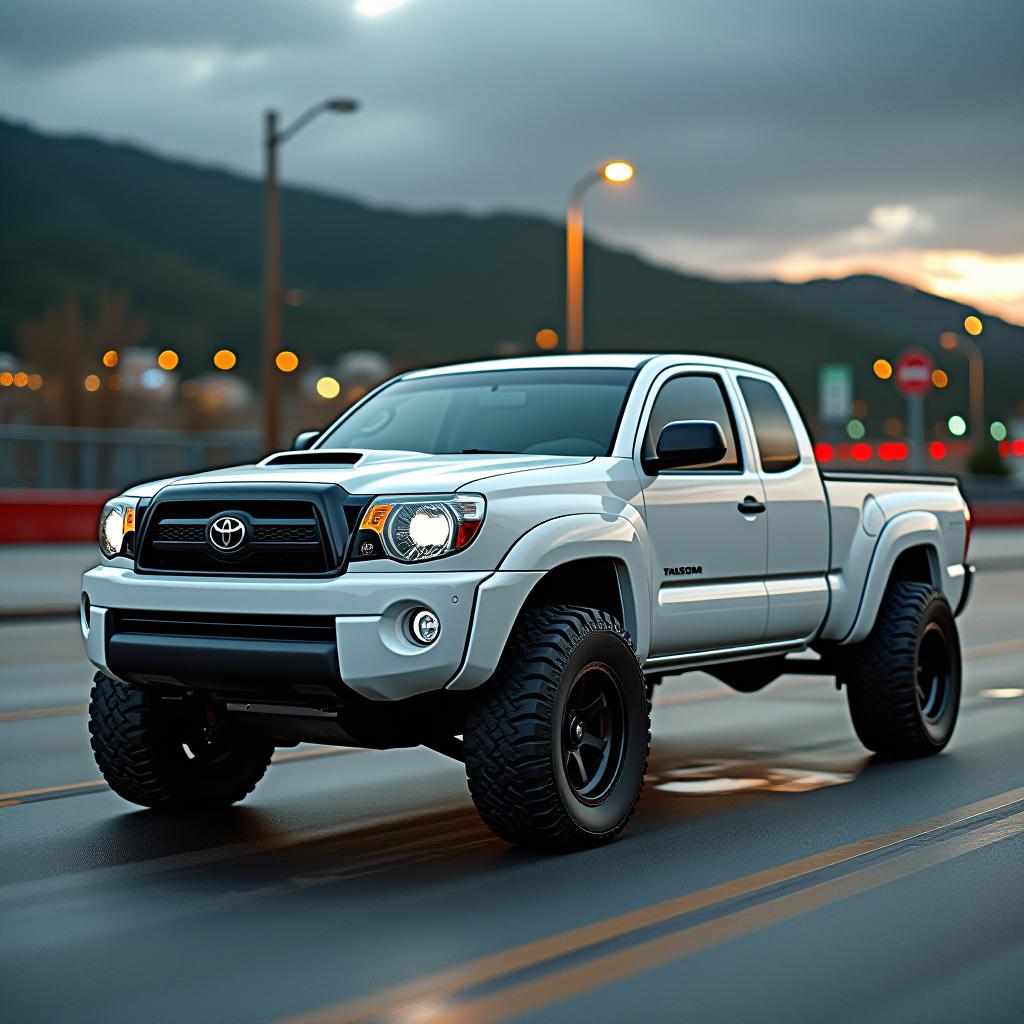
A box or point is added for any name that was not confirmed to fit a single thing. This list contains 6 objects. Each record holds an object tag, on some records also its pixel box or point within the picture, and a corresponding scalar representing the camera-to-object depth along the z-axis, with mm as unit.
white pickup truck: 6367
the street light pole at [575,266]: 31373
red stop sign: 31906
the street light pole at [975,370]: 73125
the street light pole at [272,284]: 27531
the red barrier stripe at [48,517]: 31656
